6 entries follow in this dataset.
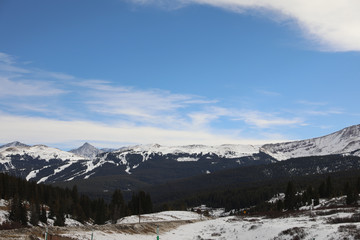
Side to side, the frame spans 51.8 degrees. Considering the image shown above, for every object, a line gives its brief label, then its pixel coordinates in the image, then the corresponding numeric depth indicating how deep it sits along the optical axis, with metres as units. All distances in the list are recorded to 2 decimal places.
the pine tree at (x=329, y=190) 137.68
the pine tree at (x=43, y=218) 83.43
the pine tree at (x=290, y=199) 117.03
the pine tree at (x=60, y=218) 82.74
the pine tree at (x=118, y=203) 126.69
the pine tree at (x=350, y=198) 96.19
